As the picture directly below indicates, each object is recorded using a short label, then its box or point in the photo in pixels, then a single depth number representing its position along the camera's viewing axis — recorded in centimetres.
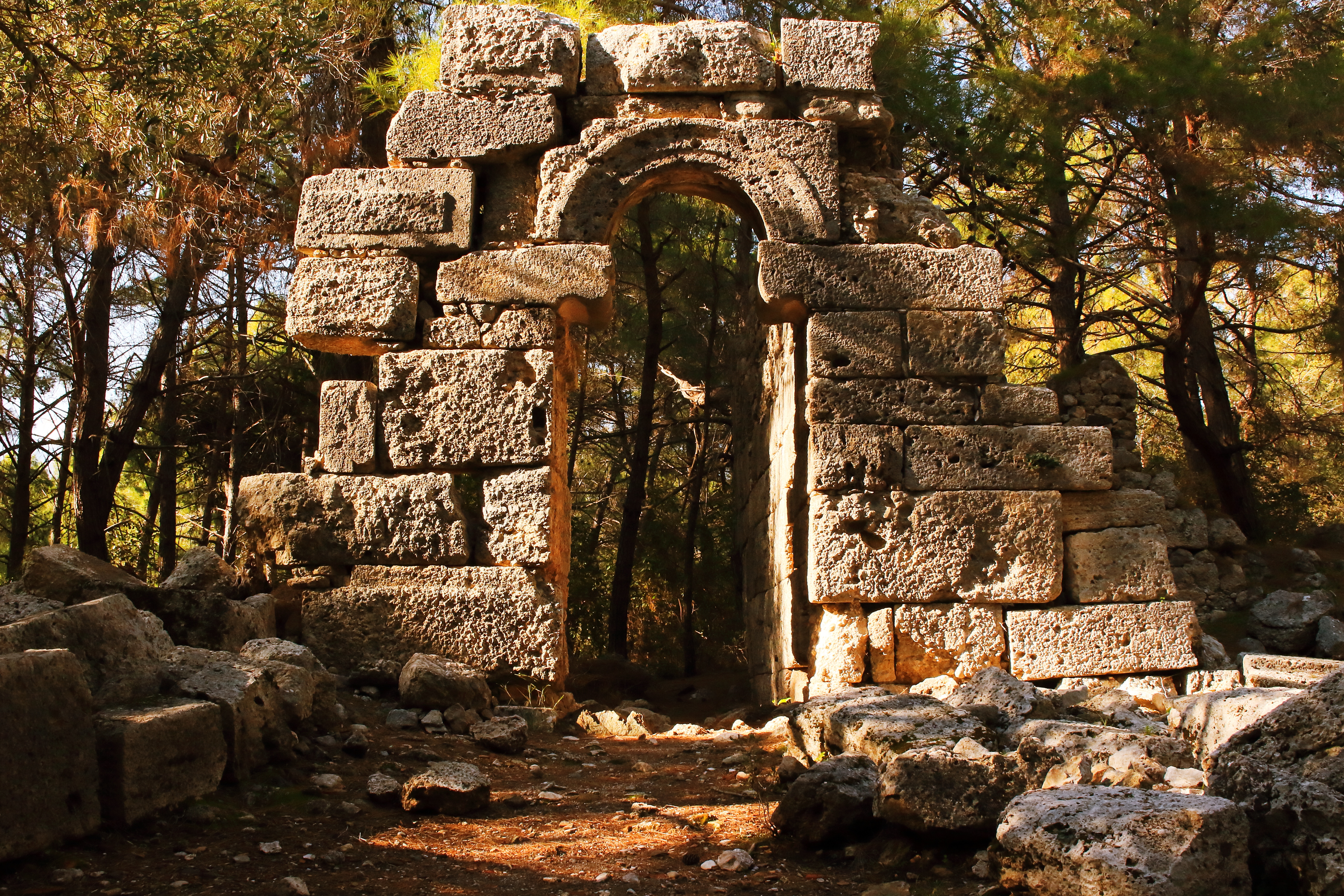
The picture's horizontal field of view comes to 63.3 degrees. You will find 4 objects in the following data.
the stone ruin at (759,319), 604
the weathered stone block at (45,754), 293
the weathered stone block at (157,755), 329
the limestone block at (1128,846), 252
